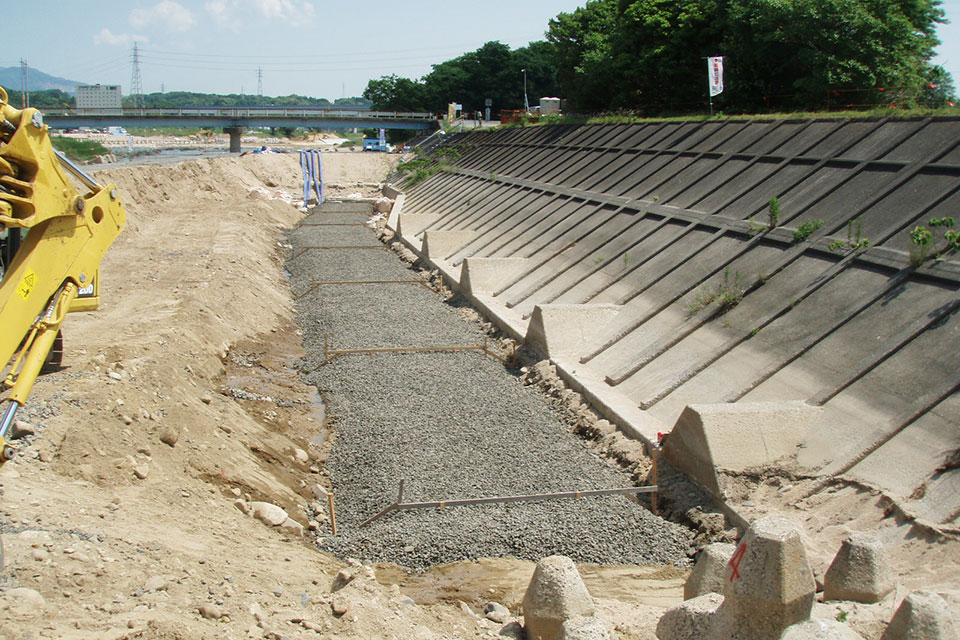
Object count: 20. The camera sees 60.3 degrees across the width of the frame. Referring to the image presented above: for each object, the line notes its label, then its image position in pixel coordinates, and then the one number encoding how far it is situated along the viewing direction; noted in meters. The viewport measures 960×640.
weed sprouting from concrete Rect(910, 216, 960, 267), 13.04
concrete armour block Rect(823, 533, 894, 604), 7.19
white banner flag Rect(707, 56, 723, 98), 34.25
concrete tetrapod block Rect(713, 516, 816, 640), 5.63
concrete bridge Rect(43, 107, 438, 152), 76.59
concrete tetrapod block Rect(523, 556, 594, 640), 7.12
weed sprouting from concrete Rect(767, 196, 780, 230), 17.12
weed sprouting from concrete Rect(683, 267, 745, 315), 15.37
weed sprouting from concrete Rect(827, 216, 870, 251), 14.53
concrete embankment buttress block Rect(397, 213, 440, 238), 36.44
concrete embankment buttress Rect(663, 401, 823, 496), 10.55
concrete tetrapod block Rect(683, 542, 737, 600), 7.35
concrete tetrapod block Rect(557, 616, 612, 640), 6.15
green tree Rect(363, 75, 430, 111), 103.75
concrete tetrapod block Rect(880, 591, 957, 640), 5.55
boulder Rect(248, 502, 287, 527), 10.59
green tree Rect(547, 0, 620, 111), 47.41
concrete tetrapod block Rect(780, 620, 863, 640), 4.98
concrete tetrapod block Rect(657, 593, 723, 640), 6.20
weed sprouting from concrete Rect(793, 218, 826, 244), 15.96
